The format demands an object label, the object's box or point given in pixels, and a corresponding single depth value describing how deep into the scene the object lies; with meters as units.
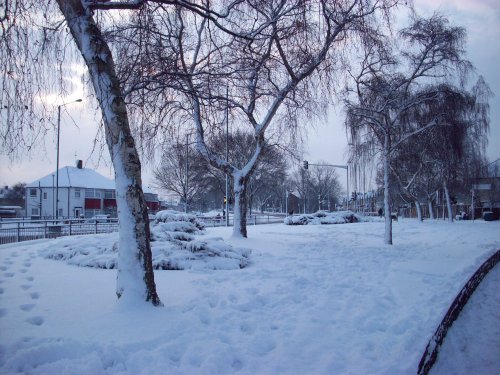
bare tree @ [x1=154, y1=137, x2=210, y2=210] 45.94
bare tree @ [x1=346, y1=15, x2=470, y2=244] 14.29
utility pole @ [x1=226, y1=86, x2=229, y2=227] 29.63
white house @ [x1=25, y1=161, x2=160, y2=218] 55.47
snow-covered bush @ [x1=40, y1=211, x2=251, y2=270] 8.93
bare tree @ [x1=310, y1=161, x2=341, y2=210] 92.44
